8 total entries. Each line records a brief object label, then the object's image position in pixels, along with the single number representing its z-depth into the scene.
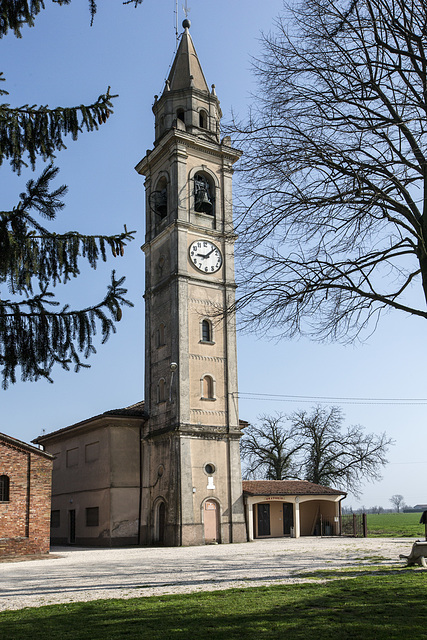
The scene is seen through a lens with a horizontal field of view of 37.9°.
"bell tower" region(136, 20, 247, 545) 32.38
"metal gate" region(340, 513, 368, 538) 35.96
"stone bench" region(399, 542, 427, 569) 14.95
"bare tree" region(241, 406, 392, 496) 51.84
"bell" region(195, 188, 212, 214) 37.16
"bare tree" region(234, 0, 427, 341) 10.33
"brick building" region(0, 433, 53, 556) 25.69
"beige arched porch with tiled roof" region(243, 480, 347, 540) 37.22
